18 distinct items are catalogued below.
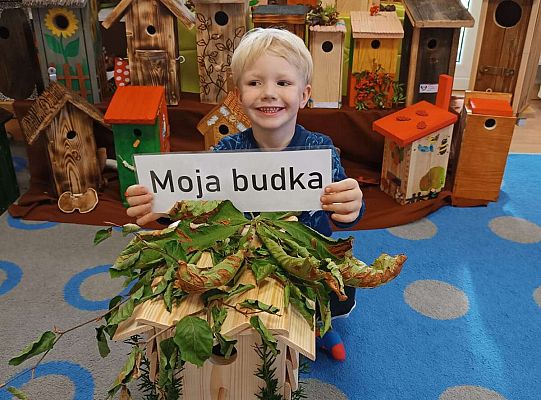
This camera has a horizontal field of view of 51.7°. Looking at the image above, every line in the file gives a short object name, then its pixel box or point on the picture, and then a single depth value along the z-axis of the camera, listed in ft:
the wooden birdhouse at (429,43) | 6.20
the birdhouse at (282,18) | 6.16
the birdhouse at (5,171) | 6.44
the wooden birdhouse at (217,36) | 6.11
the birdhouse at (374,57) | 6.27
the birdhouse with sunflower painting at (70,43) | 6.12
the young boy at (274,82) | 3.21
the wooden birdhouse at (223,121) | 6.04
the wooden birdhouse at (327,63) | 6.16
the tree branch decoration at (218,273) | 2.11
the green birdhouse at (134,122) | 5.89
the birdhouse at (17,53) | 6.58
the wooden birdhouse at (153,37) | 6.07
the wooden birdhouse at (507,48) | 6.47
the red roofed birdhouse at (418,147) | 6.09
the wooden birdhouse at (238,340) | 2.13
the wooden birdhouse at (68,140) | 6.03
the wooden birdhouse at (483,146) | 6.23
